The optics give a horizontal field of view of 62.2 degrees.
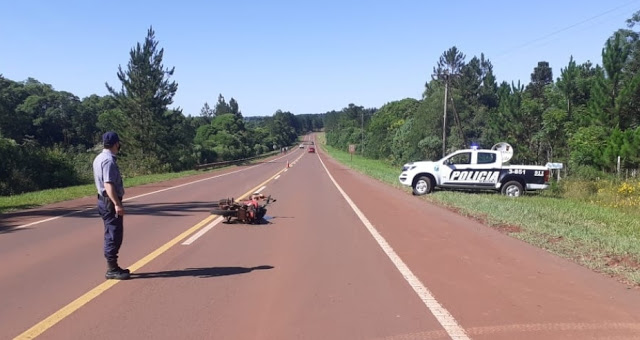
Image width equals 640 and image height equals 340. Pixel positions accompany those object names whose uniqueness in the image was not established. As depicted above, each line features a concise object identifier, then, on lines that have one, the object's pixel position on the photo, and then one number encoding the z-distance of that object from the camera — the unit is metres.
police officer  6.52
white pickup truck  20.14
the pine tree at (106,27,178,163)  47.72
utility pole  33.91
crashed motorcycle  11.91
